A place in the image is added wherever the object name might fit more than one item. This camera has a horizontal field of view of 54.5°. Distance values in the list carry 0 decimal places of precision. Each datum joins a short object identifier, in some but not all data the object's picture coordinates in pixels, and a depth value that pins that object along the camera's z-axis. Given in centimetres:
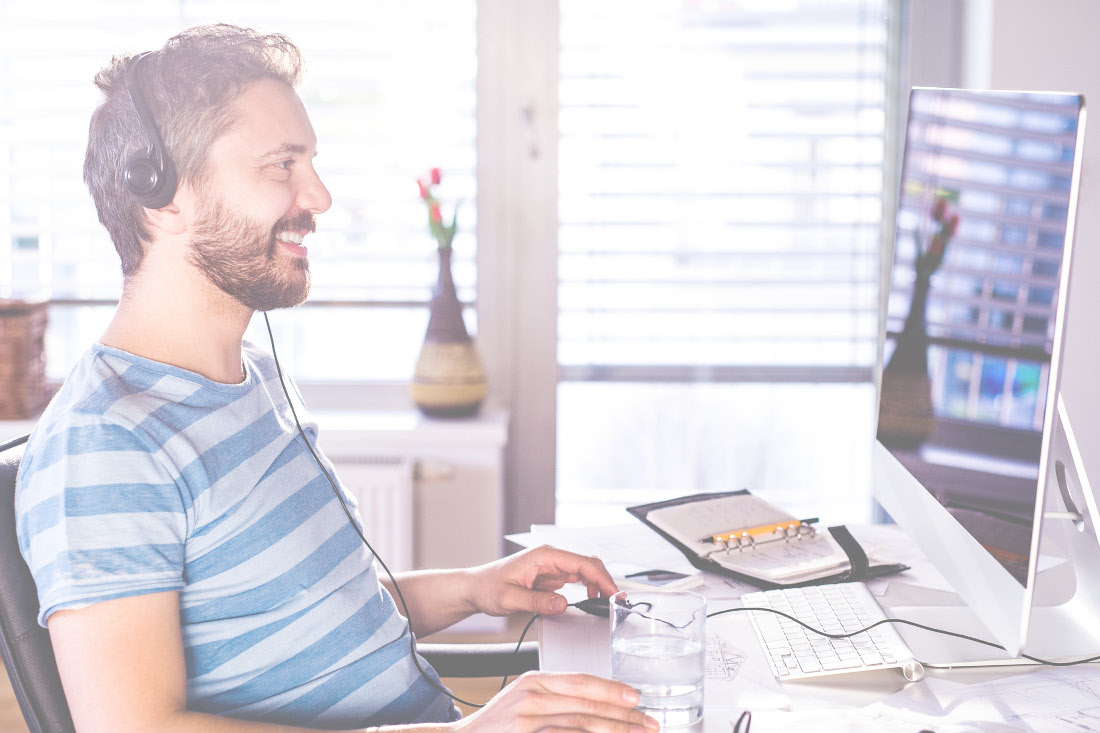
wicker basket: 241
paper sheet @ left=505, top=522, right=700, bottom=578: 134
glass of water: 93
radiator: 238
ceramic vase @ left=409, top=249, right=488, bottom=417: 243
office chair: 91
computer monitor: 85
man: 89
